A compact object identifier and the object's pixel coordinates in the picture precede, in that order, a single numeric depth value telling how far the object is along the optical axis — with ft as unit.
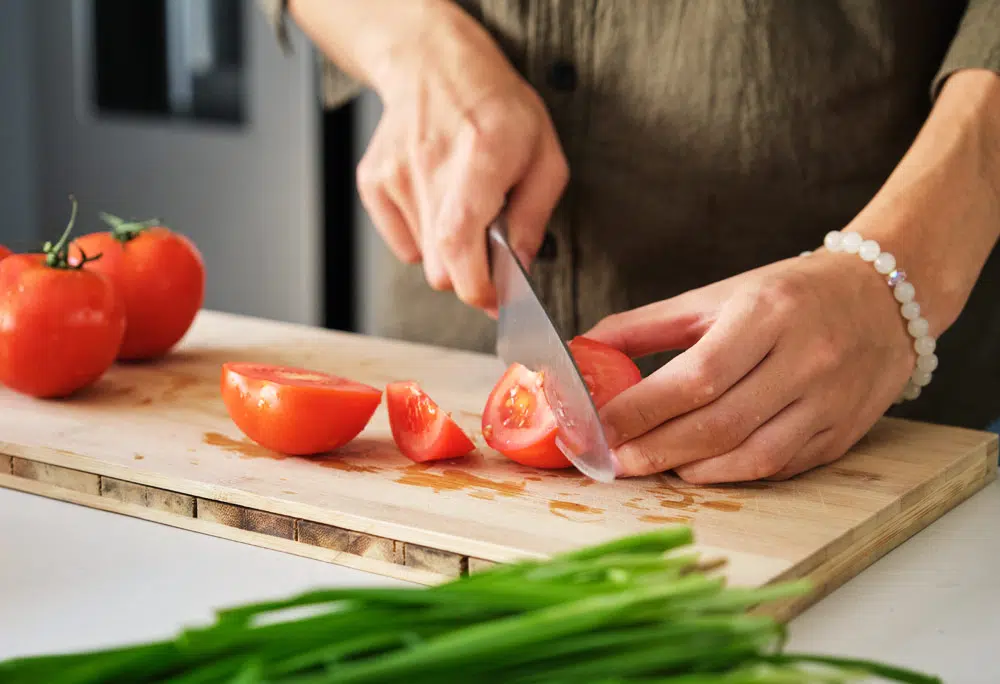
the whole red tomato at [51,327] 4.36
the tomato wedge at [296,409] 3.74
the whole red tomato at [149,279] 4.99
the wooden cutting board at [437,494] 3.21
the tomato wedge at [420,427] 3.77
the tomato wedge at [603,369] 3.79
